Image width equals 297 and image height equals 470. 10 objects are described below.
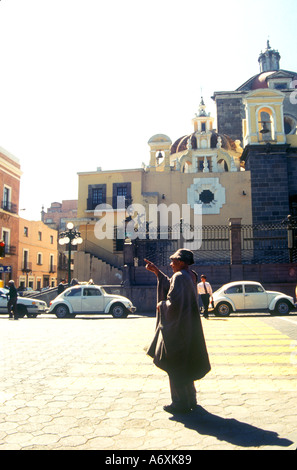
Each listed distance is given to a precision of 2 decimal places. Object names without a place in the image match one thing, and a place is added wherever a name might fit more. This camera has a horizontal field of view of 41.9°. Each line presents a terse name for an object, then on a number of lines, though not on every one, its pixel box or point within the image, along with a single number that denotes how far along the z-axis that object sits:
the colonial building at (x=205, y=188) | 26.56
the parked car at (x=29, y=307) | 17.64
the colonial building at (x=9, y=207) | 34.16
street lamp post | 21.08
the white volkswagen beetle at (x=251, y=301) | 15.59
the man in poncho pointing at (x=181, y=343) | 4.10
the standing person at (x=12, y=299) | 16.06
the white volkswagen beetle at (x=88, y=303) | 16.06
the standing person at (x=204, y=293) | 14.62
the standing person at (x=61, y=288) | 21.39
